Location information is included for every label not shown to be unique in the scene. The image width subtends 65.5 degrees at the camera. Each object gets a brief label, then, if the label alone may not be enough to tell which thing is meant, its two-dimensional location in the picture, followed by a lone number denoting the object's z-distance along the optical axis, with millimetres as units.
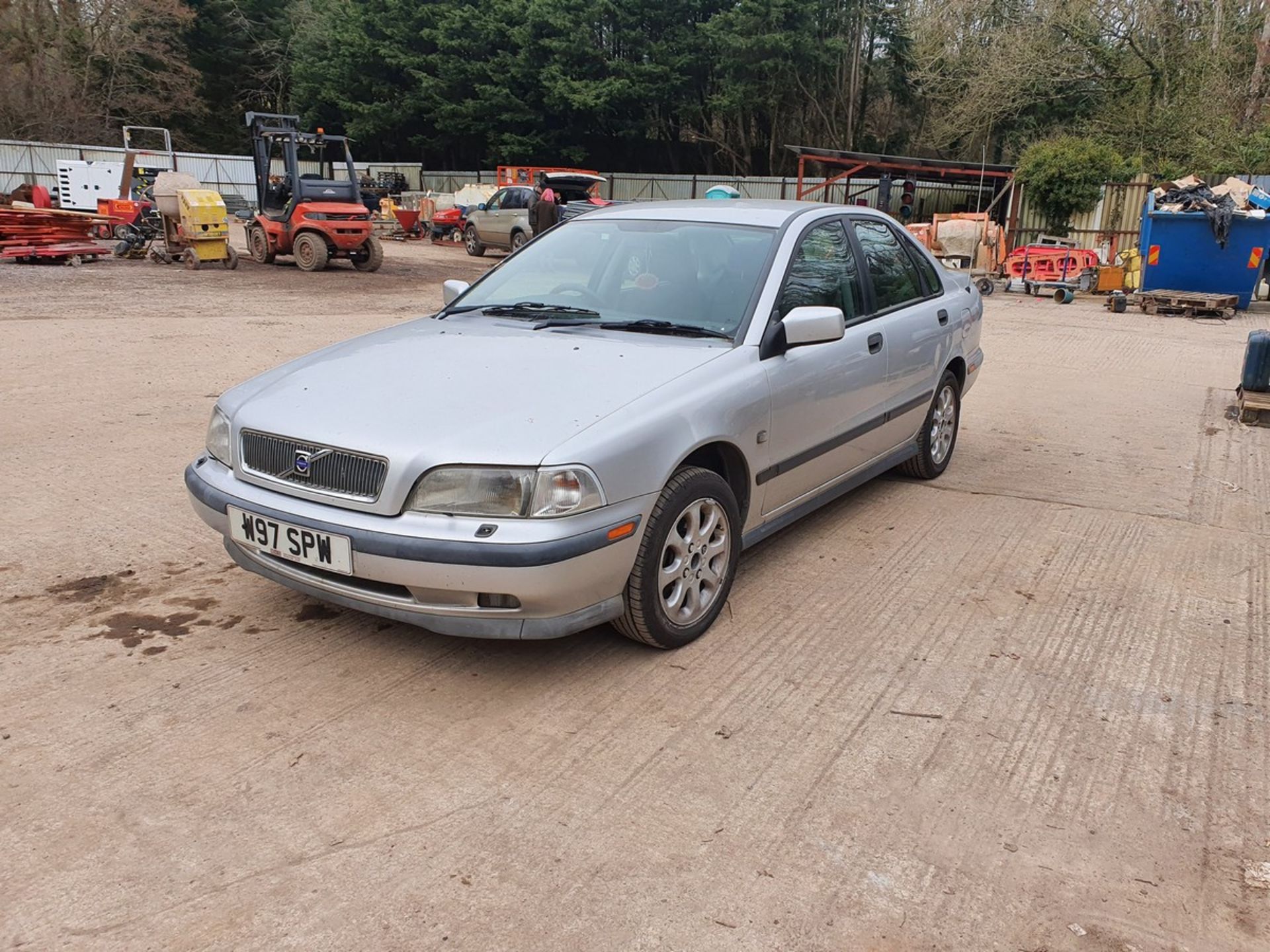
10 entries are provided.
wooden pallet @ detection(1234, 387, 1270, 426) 7363
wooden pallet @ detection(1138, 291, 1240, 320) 14320
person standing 19781
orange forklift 17562
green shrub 20625
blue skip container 14719
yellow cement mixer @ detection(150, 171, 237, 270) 18000
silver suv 22500
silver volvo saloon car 3059
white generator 27719
